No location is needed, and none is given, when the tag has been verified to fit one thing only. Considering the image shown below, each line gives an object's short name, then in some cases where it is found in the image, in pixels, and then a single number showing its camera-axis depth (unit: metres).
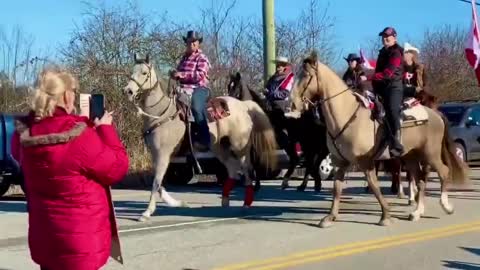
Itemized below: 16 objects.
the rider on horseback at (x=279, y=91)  15.62
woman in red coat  4.98
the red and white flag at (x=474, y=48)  15.62
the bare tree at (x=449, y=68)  41.28
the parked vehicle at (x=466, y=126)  23.03
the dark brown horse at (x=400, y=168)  13.50
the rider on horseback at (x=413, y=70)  13.56
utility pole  20.25
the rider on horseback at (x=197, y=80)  12.83
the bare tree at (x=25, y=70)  25.78
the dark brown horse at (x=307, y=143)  16.22
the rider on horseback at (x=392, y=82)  11.46
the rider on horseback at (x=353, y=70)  15.37
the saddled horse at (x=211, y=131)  12.19
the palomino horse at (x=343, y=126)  11.06
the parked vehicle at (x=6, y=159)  16.56
